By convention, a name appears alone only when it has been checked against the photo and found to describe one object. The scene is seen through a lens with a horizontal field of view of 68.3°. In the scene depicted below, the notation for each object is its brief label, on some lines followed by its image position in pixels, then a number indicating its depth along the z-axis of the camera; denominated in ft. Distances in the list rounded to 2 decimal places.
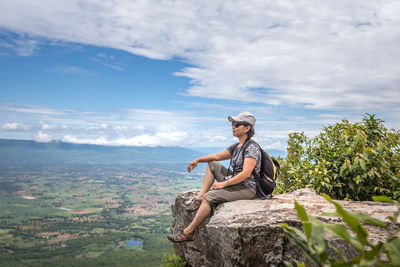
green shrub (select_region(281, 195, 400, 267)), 4.91
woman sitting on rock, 18.65
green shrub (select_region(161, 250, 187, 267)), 29.07
